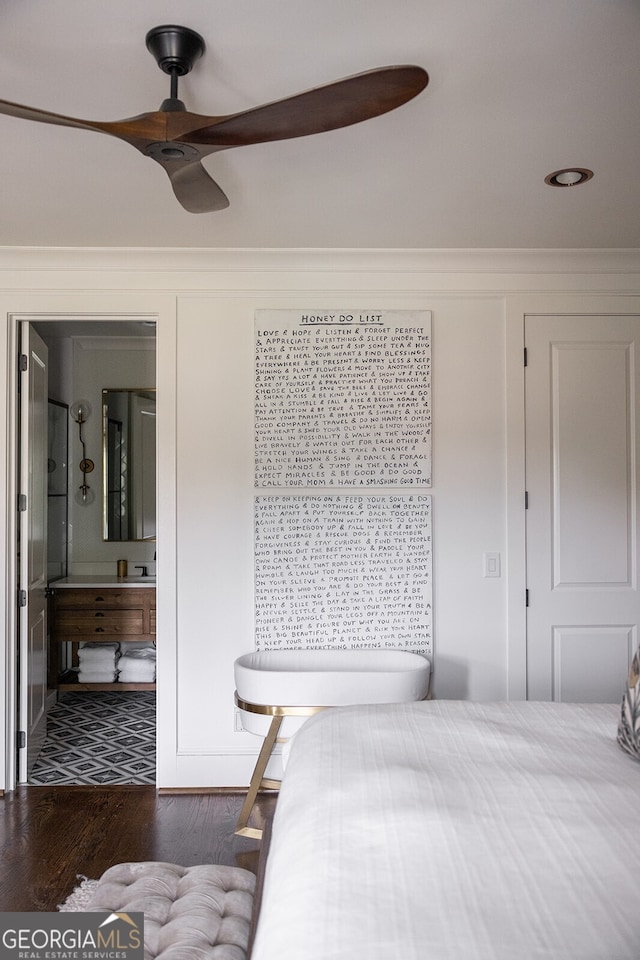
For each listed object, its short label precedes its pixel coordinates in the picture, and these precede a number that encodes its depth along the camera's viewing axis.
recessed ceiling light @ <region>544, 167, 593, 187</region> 2.48
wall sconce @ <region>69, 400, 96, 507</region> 5.17
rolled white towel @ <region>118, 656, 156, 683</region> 4.79
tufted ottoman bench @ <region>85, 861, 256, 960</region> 1.55
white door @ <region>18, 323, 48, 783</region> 3.46
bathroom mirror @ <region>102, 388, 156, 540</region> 5.20
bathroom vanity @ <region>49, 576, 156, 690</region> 4.57
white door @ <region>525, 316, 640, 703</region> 3.39
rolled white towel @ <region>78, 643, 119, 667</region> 4.78
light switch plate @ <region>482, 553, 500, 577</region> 3.40
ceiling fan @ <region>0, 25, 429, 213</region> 1.41
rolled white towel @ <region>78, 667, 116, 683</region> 4.79
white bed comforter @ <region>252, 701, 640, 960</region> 1.01
